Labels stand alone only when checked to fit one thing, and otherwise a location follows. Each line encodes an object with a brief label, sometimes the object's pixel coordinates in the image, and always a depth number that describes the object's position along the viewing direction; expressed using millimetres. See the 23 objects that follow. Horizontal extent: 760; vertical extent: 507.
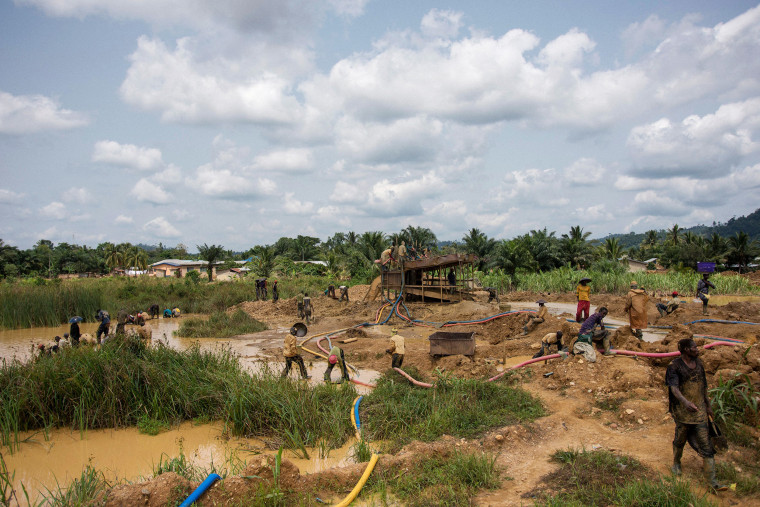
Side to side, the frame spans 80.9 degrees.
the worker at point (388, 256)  19891
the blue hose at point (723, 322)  12227
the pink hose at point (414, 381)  8337
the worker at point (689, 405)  4715
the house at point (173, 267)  61525
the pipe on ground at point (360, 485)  4787
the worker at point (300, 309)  20680
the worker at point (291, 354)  9750
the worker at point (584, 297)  12055
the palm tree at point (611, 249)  48188
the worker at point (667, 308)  15648
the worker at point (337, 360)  9594
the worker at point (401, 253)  19397
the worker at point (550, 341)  9977
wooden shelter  18688
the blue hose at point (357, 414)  6965
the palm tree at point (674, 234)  59919
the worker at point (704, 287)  15009
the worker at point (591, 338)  8672
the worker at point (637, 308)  10023
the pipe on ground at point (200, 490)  4527
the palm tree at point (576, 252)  36844
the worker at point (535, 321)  13344
